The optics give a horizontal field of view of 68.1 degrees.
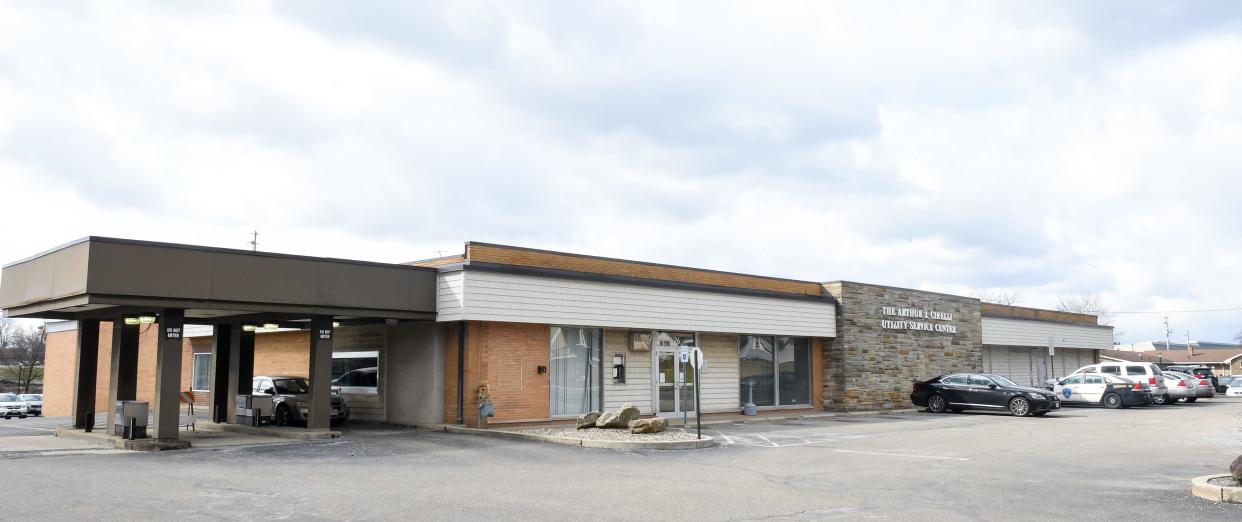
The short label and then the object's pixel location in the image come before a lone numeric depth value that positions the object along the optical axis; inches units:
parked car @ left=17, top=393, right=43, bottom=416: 1715.1
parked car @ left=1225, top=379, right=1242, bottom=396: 1646.2
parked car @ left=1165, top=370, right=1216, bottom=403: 1366.9
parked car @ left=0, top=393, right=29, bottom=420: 1662.2
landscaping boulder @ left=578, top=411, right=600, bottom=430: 806.0
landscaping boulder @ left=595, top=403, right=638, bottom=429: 781.9
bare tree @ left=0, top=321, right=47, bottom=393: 3731.8
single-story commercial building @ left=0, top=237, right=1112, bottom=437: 710.5
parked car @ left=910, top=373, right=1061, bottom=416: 1068.5
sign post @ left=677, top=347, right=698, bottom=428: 1003.9
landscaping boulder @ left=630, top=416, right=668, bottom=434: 746.8
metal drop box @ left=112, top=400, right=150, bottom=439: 706.8
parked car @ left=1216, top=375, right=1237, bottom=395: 1837.5
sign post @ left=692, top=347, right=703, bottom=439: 749.3
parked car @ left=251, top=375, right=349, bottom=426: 900.0
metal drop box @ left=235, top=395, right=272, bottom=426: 874.8
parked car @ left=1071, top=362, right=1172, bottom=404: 1298.0
